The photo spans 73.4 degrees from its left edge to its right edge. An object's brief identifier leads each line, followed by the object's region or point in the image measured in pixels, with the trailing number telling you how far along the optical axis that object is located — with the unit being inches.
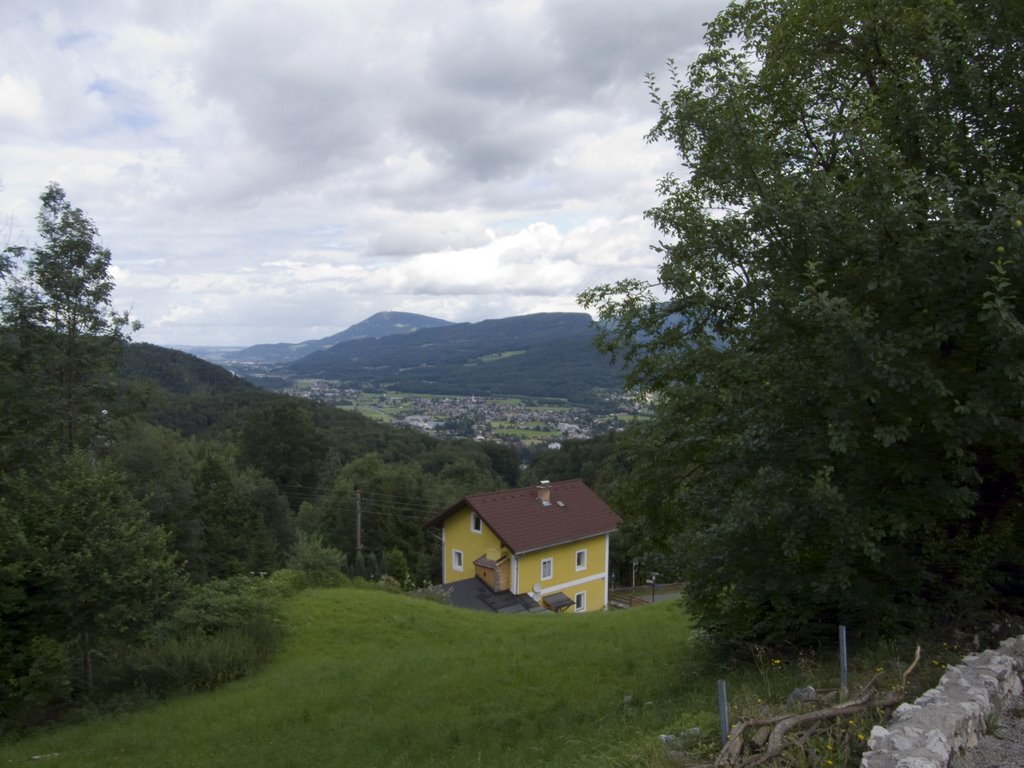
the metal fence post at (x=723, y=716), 185.3
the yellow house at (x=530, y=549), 1160.8
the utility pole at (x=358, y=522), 1442.4
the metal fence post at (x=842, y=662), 215.3
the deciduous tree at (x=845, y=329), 229.9
